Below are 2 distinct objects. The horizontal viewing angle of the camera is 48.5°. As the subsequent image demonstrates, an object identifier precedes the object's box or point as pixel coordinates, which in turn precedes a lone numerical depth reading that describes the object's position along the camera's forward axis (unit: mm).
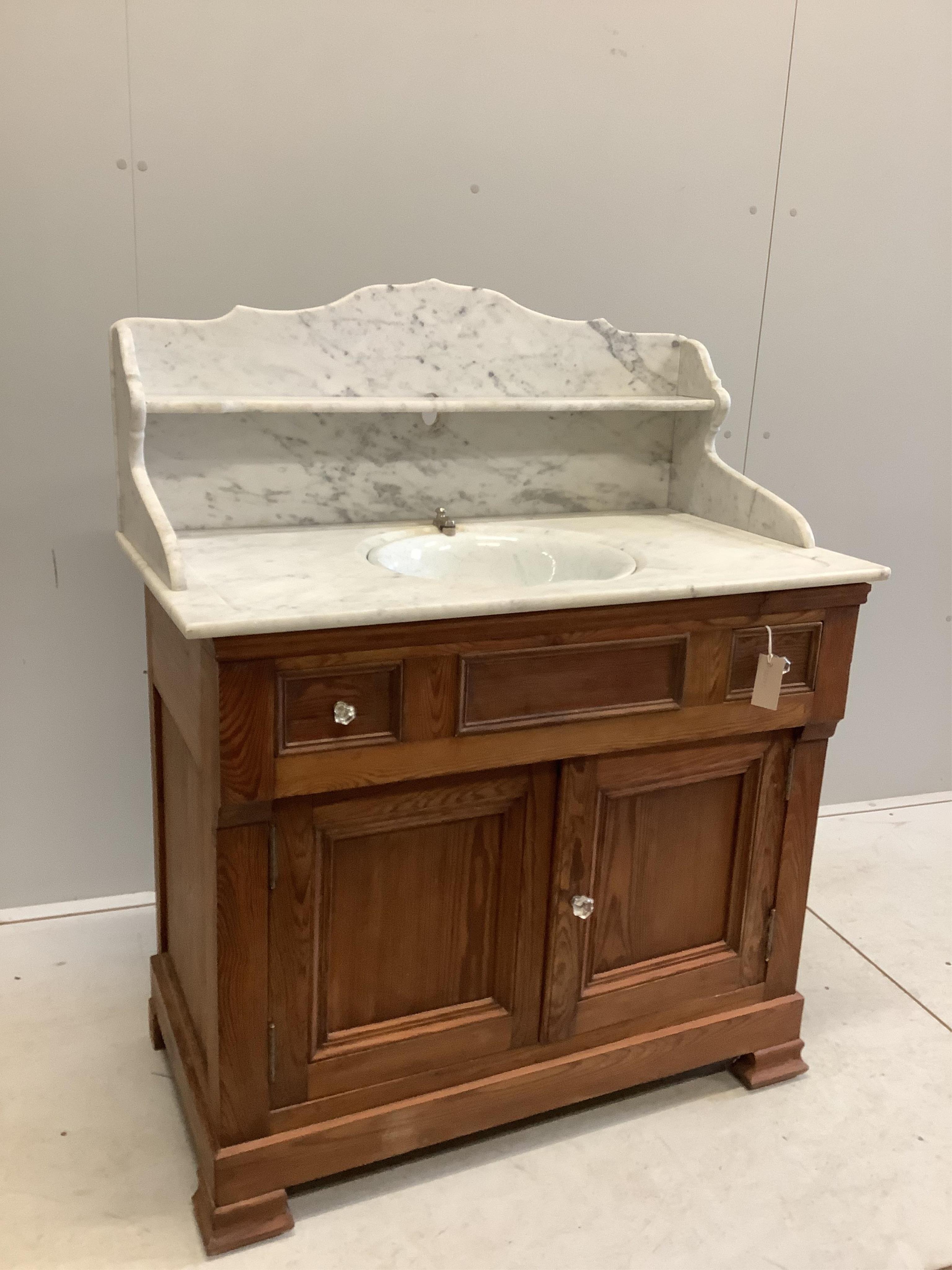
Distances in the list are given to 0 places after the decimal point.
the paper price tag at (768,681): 1475
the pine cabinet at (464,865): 1296
